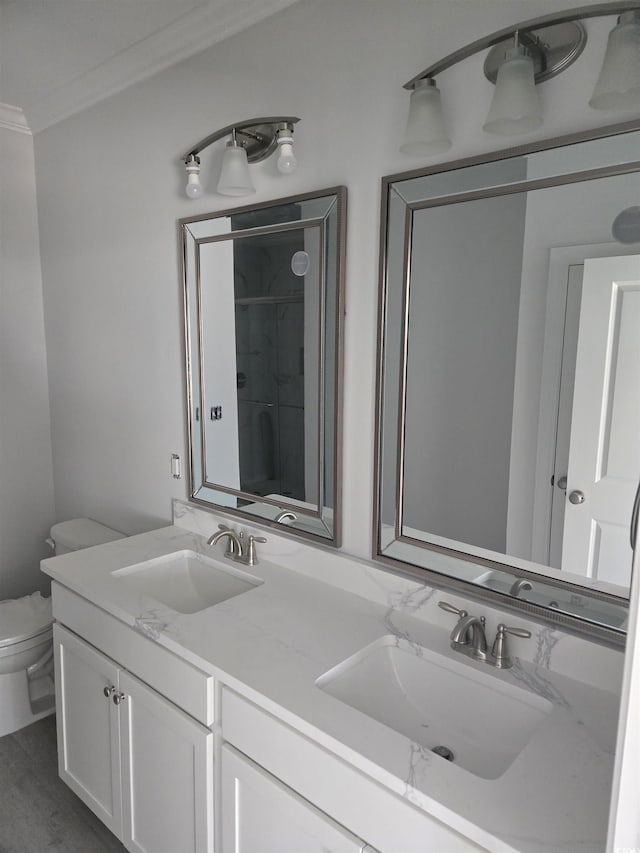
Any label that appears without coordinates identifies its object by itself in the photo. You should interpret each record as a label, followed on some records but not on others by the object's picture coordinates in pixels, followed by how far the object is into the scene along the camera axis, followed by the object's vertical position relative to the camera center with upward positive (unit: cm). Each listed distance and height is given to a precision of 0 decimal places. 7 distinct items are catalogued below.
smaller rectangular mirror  168 -5
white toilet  233 -126
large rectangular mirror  117 -7
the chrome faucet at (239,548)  188 -66
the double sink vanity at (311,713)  98 -74
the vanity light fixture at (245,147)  171 +58
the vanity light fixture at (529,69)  108 +56
